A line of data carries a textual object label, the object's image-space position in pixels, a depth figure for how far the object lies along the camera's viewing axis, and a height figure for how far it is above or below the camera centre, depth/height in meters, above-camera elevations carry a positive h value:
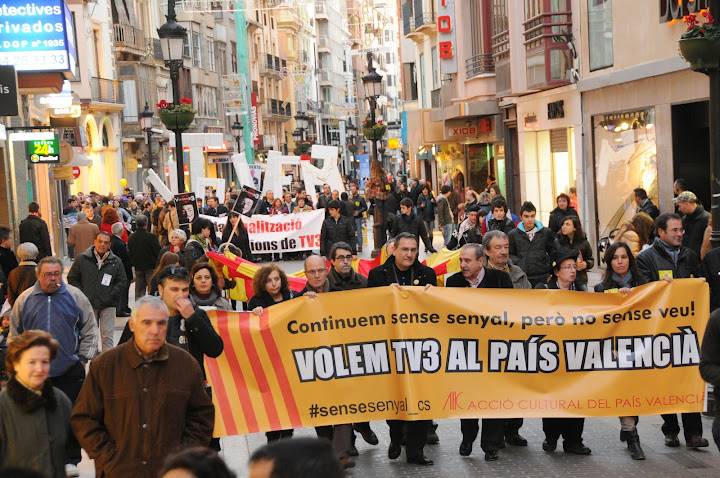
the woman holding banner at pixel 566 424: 10.21 -2.22
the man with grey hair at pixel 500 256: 10.66 -0.94
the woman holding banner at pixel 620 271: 10.45 -1.10
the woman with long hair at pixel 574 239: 14.27 -1.14
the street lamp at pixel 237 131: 61.28 +1.11
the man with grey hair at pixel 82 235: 22.81 -1.20
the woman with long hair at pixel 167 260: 12.31 -0.95
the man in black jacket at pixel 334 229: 23.83 -1.47
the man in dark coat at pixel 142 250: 20.33 -1.36
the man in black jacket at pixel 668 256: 10.99 -1.06
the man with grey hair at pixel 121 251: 20.23 -1.35
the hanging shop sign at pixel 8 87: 20.36 +1.26
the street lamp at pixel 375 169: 31.78 -0.59
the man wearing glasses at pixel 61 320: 10.13 -1.17
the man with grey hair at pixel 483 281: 10.09 -1.07
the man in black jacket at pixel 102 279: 14.66 -1.28
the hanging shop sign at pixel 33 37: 25.31 +2.47
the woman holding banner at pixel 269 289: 10.09 -1.02
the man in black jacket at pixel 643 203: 18.39 -1.02
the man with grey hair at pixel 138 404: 6.61 -1.21
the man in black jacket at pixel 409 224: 25.41 -1.52
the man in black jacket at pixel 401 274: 10.32 -1.01
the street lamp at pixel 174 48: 22.05 +1.83
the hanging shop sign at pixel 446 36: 41.79 +3.38
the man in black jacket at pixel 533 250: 14.44 -1.23
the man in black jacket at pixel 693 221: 14.29 -1.02
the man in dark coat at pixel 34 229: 22.55 -1.04
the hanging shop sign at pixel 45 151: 28.94 +0.34
